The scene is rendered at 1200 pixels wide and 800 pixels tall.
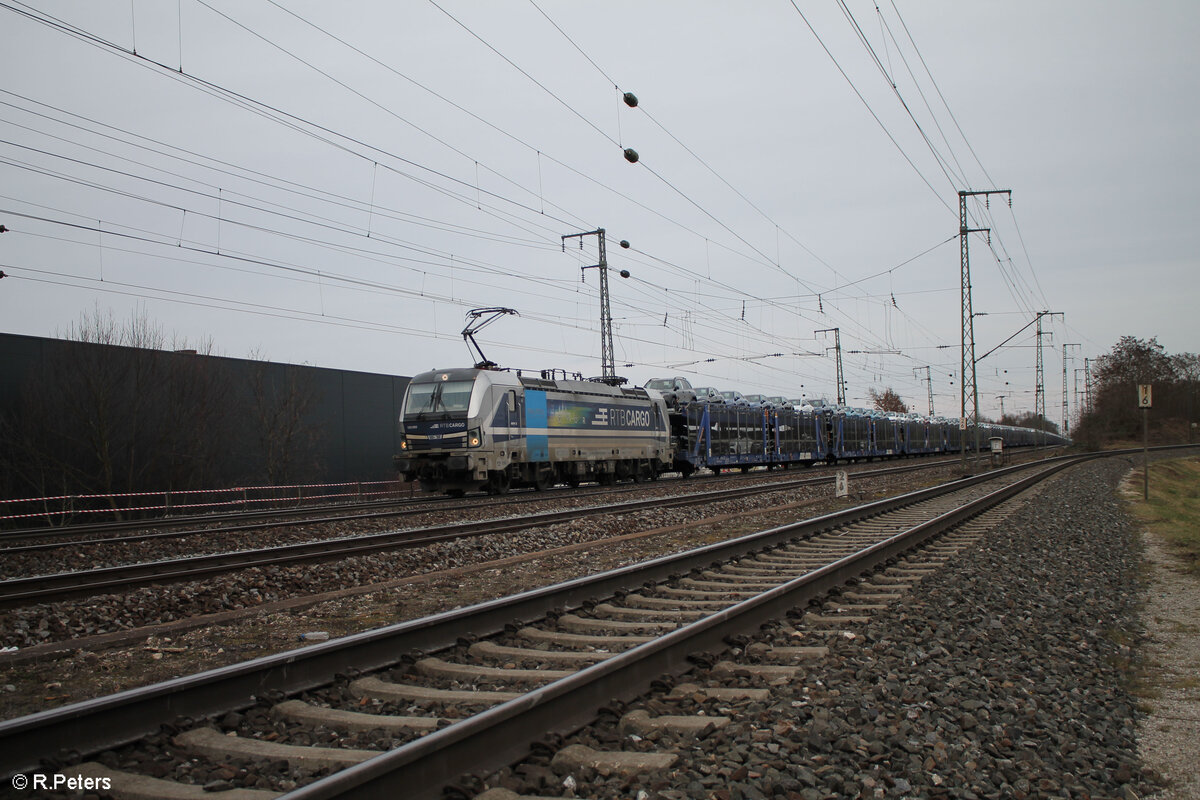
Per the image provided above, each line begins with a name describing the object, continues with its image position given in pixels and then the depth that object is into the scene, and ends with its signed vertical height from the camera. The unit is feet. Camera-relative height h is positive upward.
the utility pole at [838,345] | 173.78 +16.09
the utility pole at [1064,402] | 302.21 +6.28
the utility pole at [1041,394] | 220.96 +6.51
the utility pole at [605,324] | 98.89 +12.08
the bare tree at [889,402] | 429.38 +10.06
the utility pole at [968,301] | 108.06 +14.94
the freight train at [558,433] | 73.31 -0.63
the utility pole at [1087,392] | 273.75 +8.49
